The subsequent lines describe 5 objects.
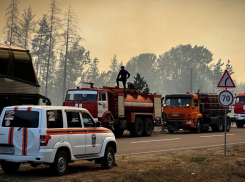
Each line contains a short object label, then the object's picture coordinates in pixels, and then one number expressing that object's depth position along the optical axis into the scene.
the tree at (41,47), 98.24
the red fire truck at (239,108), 49.25
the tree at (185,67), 165.88
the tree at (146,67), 186.02
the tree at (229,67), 174.98
